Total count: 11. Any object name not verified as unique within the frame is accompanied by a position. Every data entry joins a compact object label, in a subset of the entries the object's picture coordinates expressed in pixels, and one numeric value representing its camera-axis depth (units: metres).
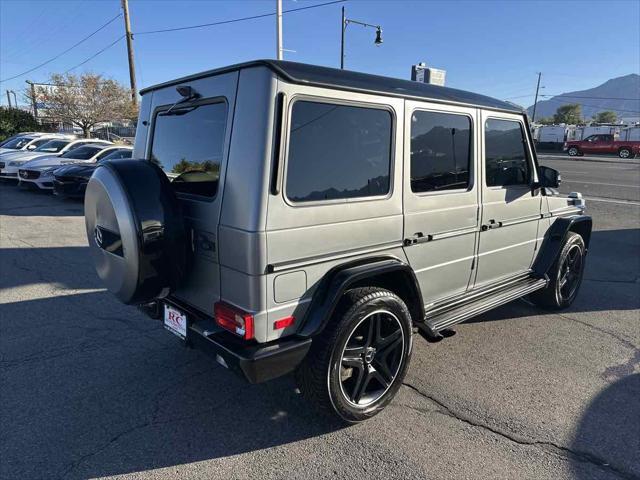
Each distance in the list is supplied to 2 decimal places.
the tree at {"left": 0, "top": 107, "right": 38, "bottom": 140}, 29.02
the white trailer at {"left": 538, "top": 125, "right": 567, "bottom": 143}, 44.34
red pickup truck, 36.41
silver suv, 2.27
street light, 20.11
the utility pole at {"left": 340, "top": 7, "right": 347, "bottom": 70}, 20.16
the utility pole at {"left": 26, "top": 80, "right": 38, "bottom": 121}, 35.07
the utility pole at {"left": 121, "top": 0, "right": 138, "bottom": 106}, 25.09
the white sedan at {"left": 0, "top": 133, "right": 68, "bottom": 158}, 15.74
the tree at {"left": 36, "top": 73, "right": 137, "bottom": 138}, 33.41
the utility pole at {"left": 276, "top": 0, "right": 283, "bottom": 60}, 15.04
